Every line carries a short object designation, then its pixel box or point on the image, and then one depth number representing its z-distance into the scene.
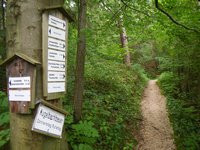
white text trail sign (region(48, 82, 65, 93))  2.32
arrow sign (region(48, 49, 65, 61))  2.33
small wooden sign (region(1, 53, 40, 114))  2.16
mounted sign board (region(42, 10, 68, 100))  2.27
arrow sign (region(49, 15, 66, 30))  2.35
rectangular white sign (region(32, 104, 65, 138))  2.21
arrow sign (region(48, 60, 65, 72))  2.33
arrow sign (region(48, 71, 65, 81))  2.33
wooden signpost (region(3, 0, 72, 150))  2.18
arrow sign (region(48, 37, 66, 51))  2.33
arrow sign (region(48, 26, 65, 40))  2.33
